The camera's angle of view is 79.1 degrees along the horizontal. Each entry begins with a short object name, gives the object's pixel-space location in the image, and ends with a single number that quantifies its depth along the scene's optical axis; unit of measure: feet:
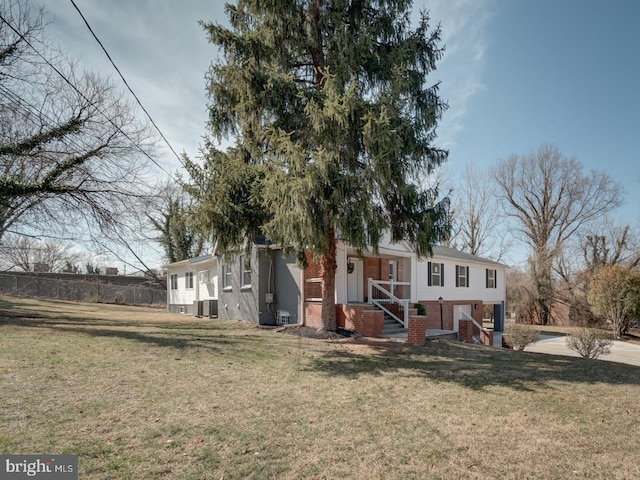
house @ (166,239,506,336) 43.16
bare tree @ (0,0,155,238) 36.65
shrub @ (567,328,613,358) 36.91
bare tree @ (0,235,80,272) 50.32
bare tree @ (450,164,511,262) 114.42
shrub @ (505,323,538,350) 42.32
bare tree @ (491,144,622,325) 105.50
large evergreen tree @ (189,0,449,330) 28.02
